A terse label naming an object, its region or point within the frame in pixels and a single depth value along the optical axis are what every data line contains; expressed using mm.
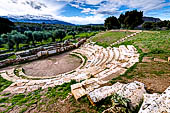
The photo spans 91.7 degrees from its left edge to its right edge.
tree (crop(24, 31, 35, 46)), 26100
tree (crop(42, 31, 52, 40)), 30492
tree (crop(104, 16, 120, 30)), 44000
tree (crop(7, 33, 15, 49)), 21105
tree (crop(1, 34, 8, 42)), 23056
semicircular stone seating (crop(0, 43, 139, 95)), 4663
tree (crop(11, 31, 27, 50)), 19750
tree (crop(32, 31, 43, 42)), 26341
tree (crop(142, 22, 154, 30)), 40562
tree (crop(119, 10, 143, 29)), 33500
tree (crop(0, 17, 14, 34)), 40525
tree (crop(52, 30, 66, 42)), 30828
